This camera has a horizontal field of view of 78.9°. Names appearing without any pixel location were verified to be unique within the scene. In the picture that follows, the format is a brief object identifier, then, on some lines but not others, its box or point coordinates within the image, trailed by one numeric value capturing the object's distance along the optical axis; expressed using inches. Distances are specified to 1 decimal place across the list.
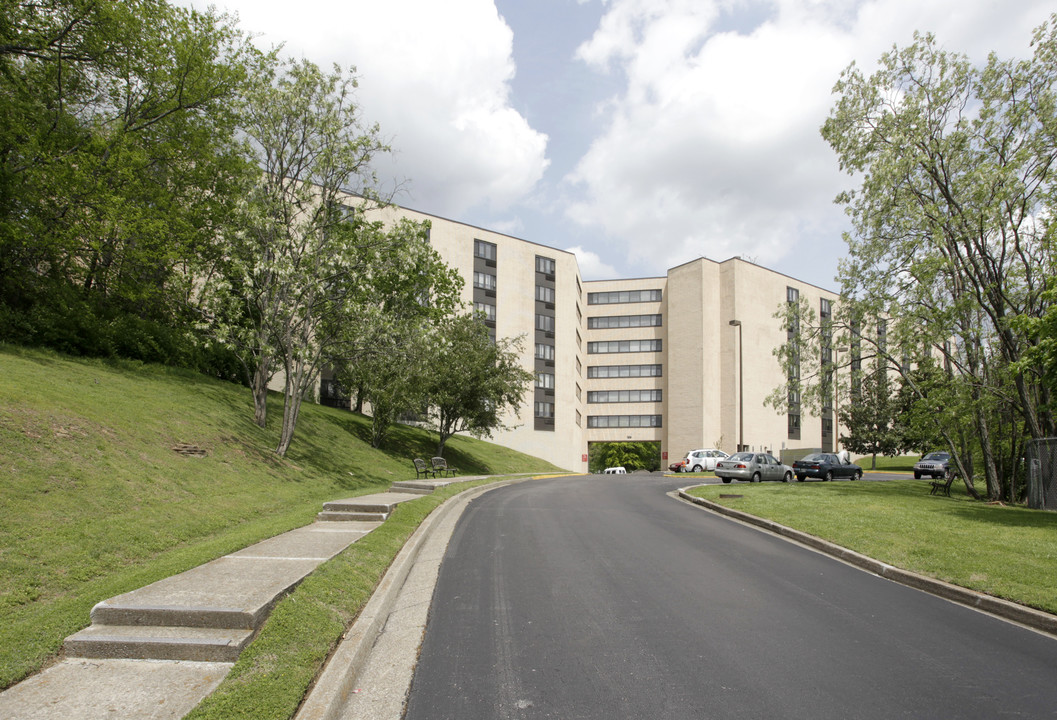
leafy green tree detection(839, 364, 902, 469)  2256.9
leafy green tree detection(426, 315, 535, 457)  1261.1
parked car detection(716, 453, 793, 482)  1119.0
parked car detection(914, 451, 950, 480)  1459.2
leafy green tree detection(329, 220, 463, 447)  856.3
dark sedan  1331.2
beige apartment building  2429.9
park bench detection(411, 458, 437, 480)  932.6
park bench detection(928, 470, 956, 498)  878.4
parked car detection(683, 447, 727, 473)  1759.4
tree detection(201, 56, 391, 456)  797.9
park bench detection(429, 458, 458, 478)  948.6
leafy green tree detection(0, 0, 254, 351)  768.3
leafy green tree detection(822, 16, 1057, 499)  795.4
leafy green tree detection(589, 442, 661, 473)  3678.6
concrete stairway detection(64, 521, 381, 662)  186.2
